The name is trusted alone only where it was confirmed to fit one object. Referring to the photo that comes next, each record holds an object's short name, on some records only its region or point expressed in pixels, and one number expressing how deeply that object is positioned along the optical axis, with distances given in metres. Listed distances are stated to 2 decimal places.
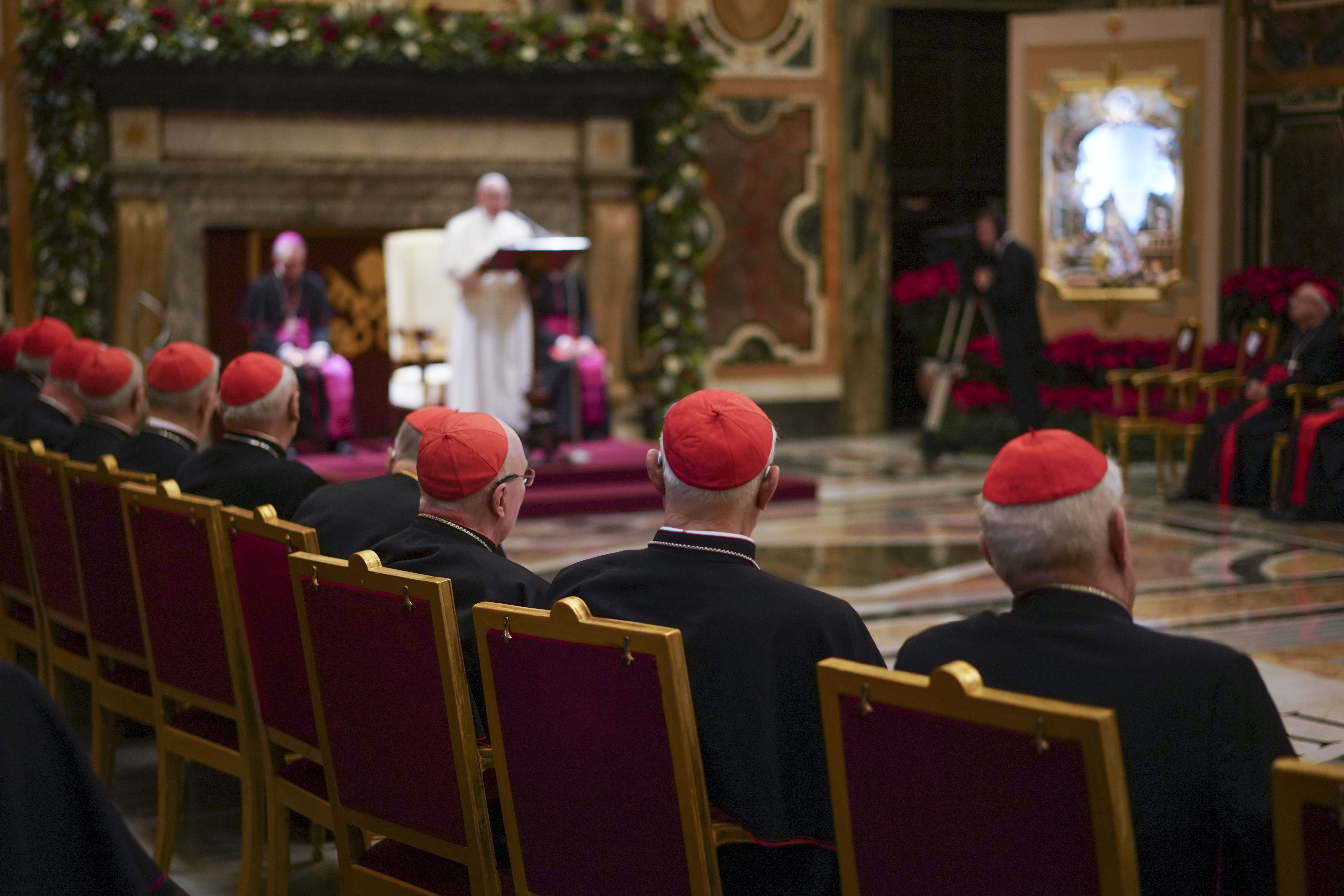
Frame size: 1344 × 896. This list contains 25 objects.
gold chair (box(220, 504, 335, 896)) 4.91
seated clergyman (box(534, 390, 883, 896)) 3.84
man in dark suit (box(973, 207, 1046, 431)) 18.12
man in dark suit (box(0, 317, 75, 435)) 10.99
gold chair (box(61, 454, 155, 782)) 6.27
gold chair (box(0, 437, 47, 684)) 7.85
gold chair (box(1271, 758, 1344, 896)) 2.39
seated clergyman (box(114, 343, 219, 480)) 7.80
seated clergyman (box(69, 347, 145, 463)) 8.36
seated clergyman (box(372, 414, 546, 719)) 4.79
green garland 17.67
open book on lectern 14.77
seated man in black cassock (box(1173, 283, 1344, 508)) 14.95
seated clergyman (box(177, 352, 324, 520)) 6.98
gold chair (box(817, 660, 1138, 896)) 2.70
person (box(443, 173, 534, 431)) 16.19
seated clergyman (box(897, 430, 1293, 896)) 3.18
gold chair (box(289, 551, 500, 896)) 4.01
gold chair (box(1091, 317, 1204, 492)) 17.06
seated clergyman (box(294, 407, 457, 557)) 5.87
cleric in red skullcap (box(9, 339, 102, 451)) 9.21
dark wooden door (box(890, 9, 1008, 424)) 24.12
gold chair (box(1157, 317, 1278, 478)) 16.55
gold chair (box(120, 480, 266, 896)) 5.40
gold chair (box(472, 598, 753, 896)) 3.46
